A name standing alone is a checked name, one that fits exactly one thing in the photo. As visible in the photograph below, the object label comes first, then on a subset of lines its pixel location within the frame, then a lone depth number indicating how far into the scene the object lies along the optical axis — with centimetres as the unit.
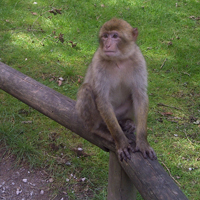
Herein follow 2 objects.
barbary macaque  330
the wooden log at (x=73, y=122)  291
